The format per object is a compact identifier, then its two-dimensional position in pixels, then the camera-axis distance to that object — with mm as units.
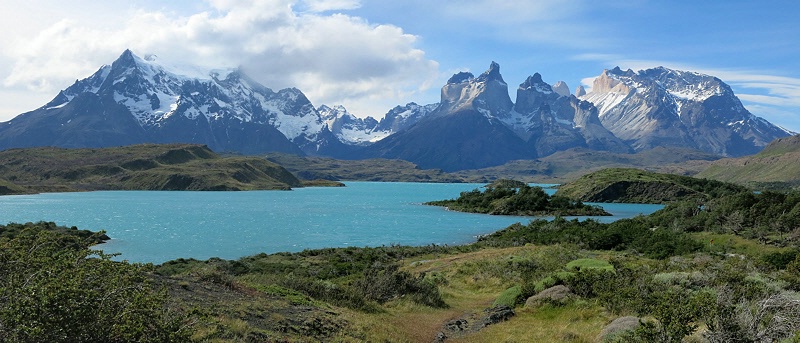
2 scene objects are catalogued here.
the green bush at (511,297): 27953
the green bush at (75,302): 10641
